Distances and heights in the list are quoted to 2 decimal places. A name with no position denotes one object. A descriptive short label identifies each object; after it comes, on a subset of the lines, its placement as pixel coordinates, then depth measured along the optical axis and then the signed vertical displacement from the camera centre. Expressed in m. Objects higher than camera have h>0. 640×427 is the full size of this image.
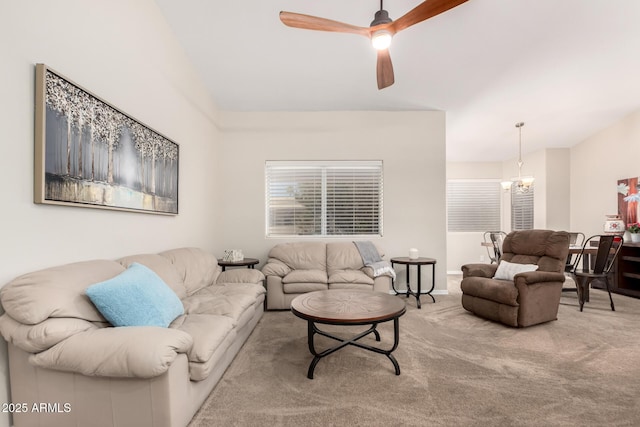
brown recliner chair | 3.22 -0.78
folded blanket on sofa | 4.10 -0.64
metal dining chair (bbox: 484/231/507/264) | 5.21 -0.56
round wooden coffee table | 2.20 -0.74
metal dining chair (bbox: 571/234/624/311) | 3.98 -0.78
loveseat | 3.92 -0.77
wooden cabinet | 4.72 -0.90
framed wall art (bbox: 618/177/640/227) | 5.01 +0.23
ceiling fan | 2.01 +1.32
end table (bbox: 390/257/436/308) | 4.20 -0.69
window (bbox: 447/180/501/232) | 7.36 +0.21
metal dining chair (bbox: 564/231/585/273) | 4.44 -0.54
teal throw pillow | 1.72 -0.51
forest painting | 1.77 +0.44
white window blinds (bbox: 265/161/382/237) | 5.00 +0.24
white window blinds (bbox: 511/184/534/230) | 6.91 +0.10
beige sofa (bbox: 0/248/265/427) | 1.44 -0.71
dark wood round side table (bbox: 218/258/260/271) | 4.04 -0.65
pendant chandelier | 5.27 +0.54
